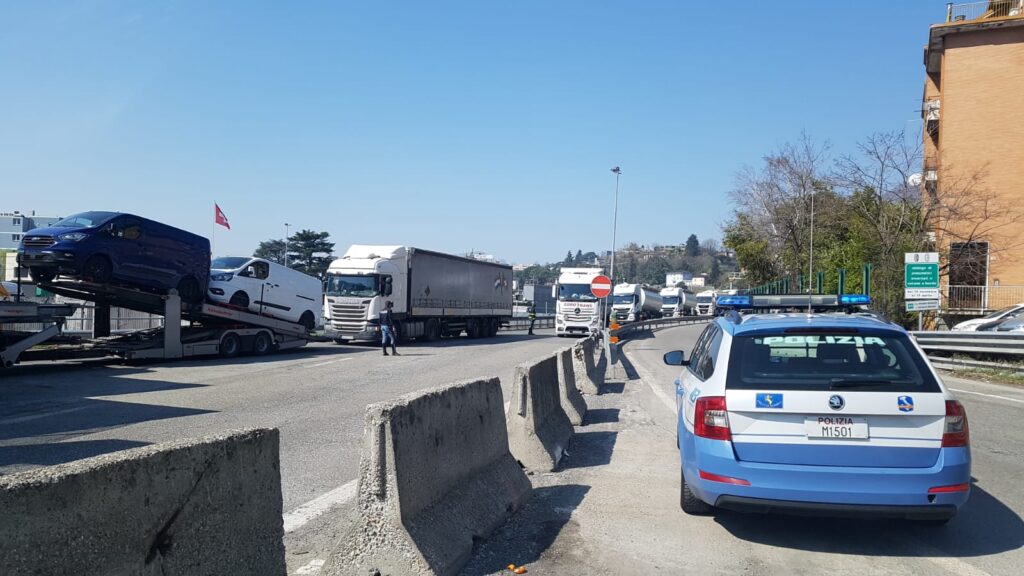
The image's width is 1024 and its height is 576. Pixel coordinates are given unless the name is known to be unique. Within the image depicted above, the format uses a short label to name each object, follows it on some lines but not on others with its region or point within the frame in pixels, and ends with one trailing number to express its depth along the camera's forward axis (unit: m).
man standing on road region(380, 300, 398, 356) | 24.70
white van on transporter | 22.33
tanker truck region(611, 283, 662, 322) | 52.69
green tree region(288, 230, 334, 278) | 62.25
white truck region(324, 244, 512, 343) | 28.75
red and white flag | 31.44
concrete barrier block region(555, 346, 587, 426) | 10.60
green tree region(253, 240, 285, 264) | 66.04
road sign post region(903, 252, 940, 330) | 22.91
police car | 5.15
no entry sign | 25.29
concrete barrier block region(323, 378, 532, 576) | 4.35
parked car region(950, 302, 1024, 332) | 25.66
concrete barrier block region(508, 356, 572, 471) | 7.79
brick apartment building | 34.34
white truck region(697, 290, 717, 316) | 88.38
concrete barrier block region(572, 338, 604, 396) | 14.62
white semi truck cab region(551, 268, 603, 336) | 39.03
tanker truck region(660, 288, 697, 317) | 71.62
